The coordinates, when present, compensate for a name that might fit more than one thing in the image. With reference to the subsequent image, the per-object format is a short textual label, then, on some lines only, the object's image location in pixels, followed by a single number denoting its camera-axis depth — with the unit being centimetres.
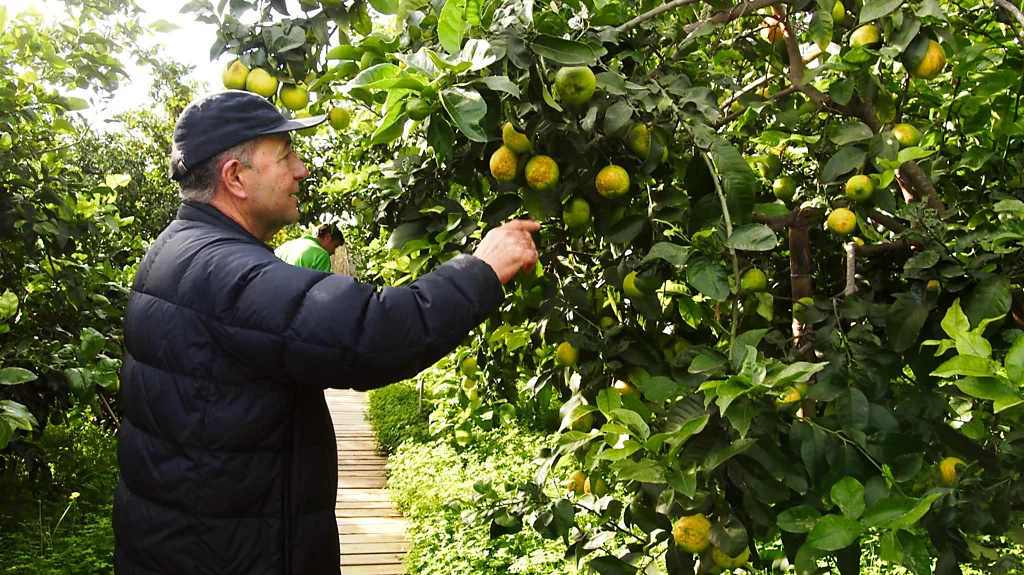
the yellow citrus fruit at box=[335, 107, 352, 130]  199
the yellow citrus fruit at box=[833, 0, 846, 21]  181
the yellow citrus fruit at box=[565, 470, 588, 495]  221
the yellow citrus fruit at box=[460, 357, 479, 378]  271
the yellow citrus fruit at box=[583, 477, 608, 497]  186
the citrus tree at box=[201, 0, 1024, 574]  122
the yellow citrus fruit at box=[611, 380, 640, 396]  173
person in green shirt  305
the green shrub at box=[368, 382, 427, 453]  702
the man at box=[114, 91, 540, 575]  130
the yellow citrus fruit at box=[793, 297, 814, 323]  165
